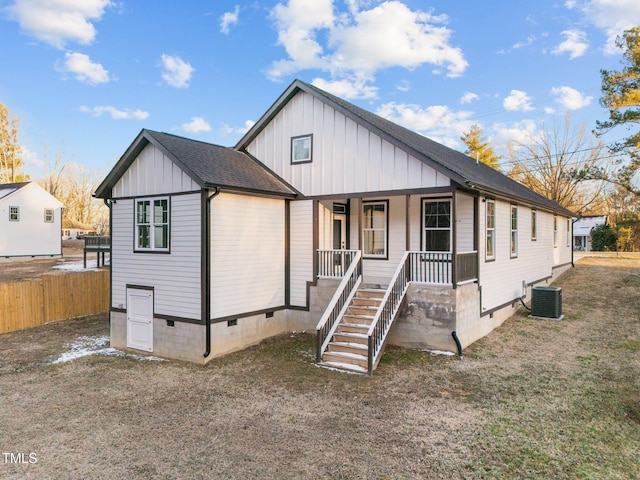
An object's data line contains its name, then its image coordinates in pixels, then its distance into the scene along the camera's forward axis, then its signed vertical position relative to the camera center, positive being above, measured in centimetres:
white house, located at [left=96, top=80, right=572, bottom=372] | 877 -7
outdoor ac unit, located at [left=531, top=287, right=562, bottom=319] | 1191 -203
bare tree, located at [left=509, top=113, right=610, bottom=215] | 3556 +737
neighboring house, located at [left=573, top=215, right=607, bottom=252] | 4022 +80
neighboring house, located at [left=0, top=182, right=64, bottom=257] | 2839 +132
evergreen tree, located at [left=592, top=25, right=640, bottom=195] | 1811 +661
